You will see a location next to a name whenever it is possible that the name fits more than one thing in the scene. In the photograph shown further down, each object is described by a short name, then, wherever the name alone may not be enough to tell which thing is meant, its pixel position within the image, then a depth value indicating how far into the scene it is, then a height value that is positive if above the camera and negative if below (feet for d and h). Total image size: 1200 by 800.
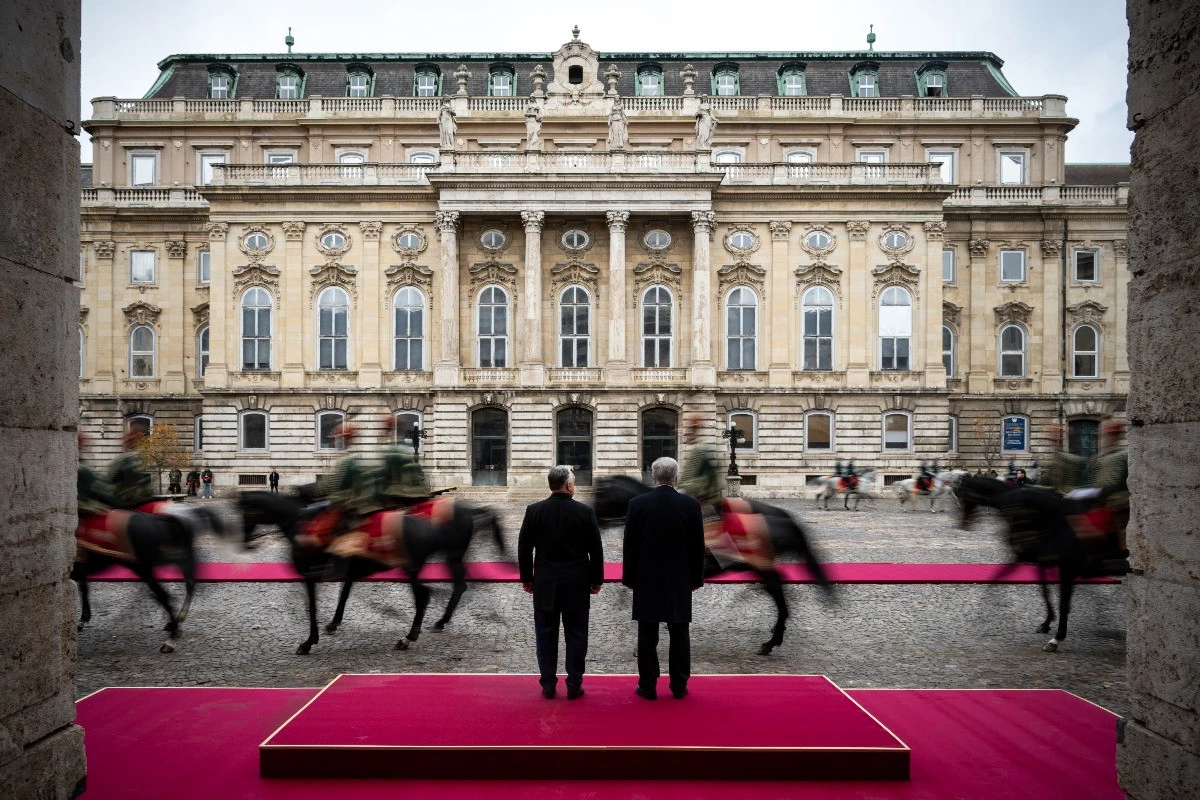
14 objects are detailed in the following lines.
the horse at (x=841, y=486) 88.43 -9.22
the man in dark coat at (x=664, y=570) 20.97 -4.42
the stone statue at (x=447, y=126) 106.42 +34.68
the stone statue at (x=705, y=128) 106.32 +34.41
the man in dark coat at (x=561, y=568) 20.93 -4.30
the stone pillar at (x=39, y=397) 12.66 +0.05
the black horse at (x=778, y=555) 28.22 -5.53
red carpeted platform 16.84 -7.19
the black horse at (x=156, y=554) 28.73 -5.32
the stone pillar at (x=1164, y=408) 12.17 -0.14
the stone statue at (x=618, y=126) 108.37 +35.18
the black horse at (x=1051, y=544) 28.66 -5.06
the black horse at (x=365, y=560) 28.60 -5.19
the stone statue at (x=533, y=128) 106.93 +34.58
